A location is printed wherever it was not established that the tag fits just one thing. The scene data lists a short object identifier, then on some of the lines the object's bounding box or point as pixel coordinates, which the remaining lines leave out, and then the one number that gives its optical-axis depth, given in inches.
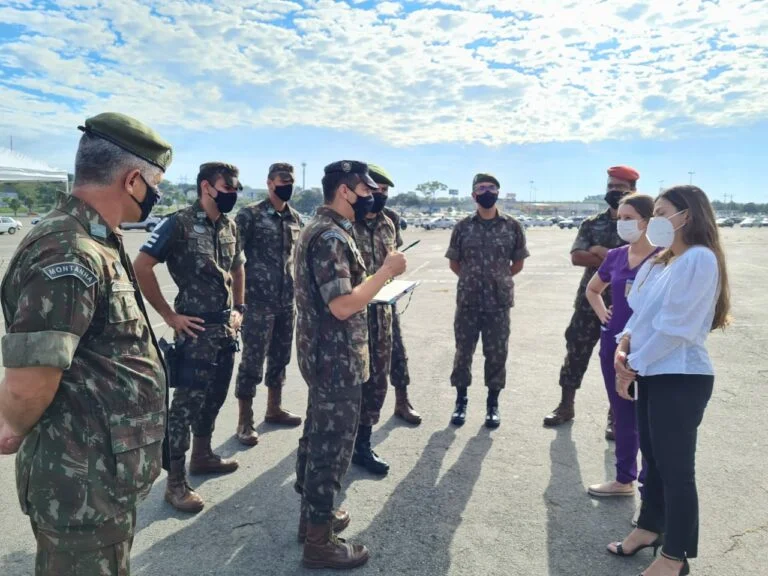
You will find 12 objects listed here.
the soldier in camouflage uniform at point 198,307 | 121.7
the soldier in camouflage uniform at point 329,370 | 99.0
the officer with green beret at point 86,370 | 57.0
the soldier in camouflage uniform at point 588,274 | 162.9
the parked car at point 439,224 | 2043.6
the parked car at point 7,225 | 1206.3
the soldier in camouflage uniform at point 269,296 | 156.3
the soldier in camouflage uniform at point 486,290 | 173.3
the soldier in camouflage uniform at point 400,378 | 171.2
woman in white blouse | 89.2
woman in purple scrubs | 125.4
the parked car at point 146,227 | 1321.4
